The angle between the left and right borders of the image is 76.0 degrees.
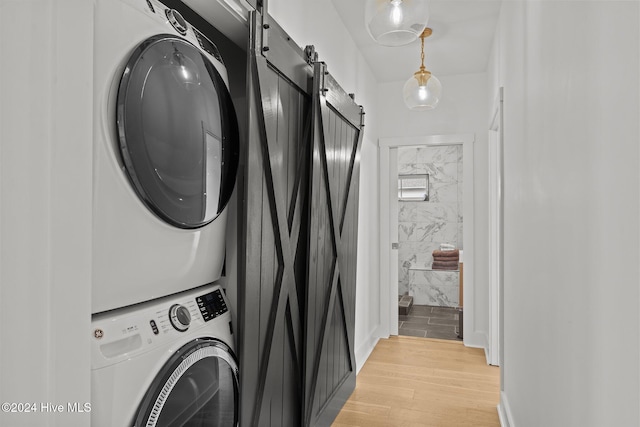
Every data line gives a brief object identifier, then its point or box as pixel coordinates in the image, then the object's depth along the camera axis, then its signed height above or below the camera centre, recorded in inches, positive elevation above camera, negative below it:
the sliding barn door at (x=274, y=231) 59.0 -2.7
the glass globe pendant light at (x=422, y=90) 120.8 +37.1
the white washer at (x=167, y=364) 36.6 -15.6
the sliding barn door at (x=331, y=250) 83.4 -8.5
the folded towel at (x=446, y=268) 237.9 -30.8
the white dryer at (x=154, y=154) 36.5 +6.2
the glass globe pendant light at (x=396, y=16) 70.2 +34.6
